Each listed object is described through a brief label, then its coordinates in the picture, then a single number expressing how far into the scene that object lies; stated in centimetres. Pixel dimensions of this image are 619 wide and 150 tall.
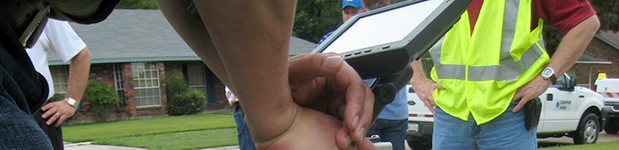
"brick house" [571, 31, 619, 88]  3130
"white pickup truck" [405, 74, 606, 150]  769
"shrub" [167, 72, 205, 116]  1984
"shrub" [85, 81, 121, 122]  1770
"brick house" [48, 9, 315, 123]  1898
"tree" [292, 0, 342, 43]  3684
